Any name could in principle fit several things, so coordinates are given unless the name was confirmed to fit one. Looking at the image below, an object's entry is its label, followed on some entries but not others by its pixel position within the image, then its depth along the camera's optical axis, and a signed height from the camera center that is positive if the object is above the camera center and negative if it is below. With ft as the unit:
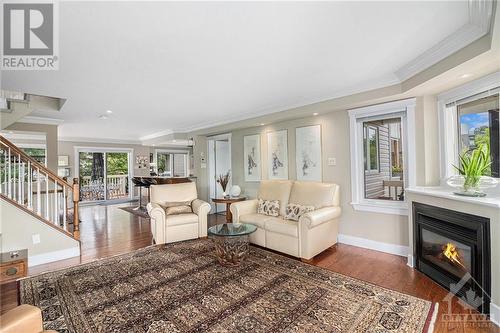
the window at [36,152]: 26.48 +2.45
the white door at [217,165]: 22.02 +0.46
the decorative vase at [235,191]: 17.33 -1.61
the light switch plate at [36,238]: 10.84 -3.01
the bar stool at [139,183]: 24.48 -1.24
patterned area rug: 6.31 -4.14
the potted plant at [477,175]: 7.76 -0.35
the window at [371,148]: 12.31 +1.00
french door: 29.32 -0.24
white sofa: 10.53 -2.62
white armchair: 12.70 -2.64
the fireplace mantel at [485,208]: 6.45 -1.37
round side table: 16.12 -2.17
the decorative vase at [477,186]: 7.68 -0.72
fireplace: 6.83 -2.87
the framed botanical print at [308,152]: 14.01 +0.96
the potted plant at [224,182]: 18.45 -1.04
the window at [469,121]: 8.09 +1.69
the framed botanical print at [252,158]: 17.54 +0.86
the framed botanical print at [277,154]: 15.72 +0.98
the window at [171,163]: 36.15 +1.22
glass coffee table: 10.05 -3.35
